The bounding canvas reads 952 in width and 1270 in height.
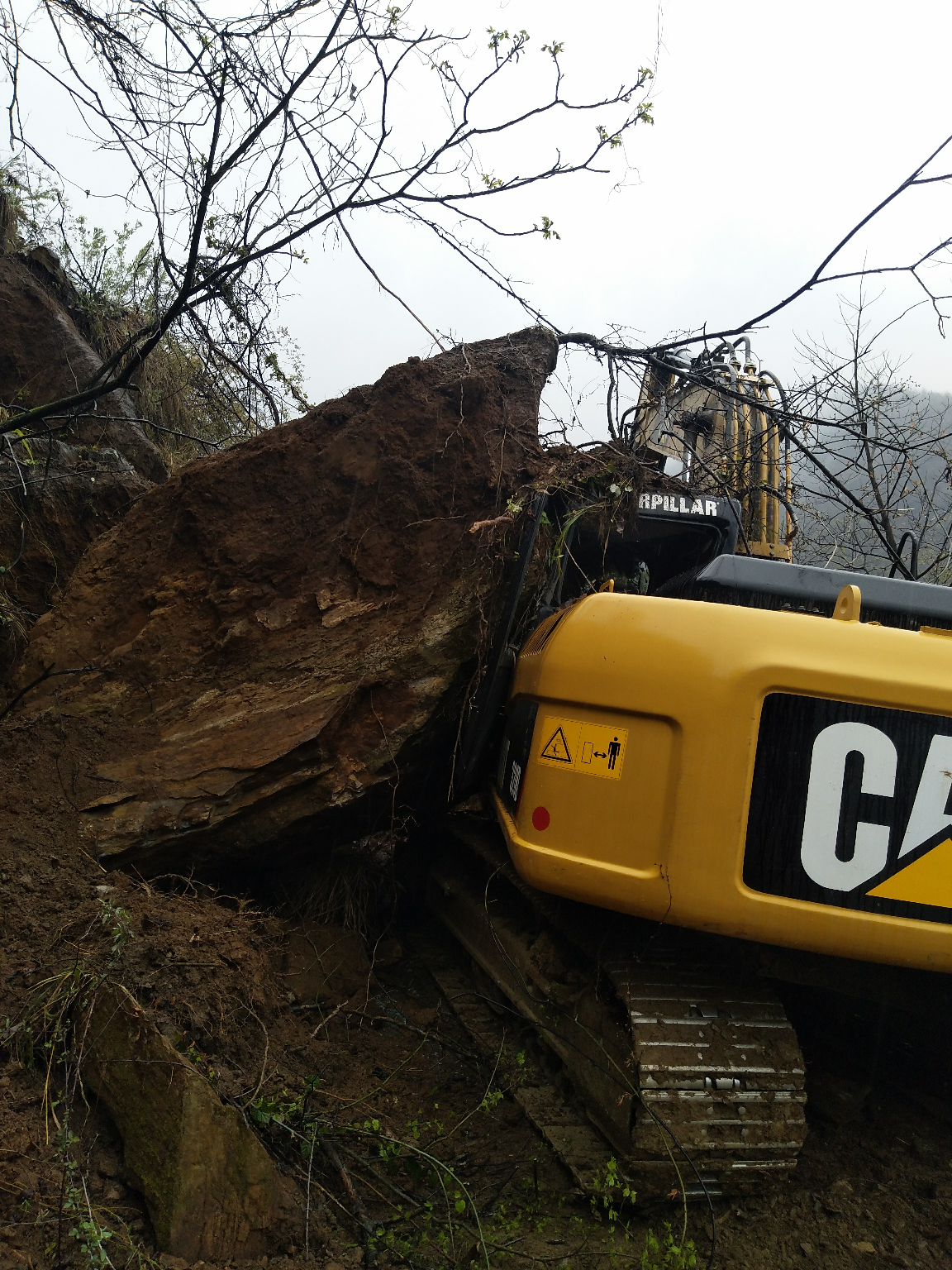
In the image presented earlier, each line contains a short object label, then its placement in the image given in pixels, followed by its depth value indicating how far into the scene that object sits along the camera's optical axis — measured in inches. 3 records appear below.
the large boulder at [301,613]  131.2
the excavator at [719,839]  85.8
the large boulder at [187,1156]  74.7
